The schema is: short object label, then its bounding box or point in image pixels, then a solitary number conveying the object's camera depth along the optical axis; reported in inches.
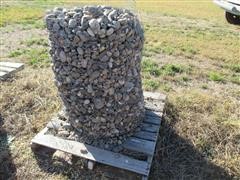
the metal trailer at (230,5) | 291.8
